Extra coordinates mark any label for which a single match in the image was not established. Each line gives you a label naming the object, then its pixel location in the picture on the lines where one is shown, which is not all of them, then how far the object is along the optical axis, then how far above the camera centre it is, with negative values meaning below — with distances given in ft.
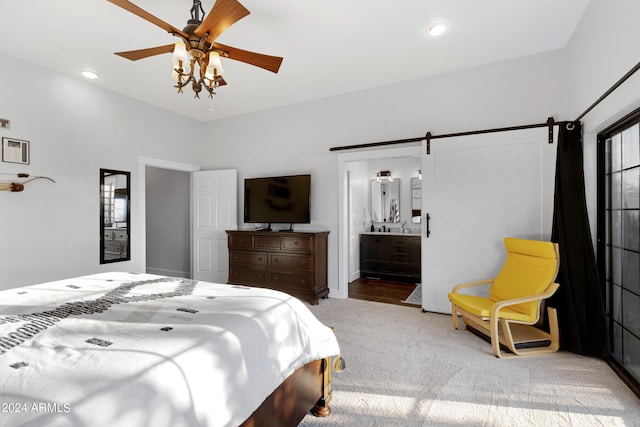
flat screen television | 14.35 +0.71
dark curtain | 8.24 -1.39
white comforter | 2.72 -1.58
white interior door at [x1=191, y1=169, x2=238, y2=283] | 16.44 -0.28
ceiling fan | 5.91 +3.86
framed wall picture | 10.25 +2.19
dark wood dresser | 13.24 -2.17
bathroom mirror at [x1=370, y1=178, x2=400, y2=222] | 19.62 +0.88
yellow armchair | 8.31 -2.67
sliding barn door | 10.39 +0.42
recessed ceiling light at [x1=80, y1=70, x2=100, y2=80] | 11.68 +5.46
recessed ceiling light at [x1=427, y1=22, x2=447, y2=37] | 8.86 +5.51
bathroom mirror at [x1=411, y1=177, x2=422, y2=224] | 18.92 +0.85
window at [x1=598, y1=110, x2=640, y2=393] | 6.95 -0.60
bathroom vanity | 17.21 -2.50
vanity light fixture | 19.83 +2.46
